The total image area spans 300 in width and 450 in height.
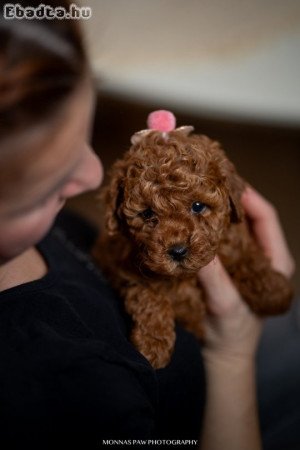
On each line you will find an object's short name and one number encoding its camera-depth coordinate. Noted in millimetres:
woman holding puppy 464
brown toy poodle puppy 571
